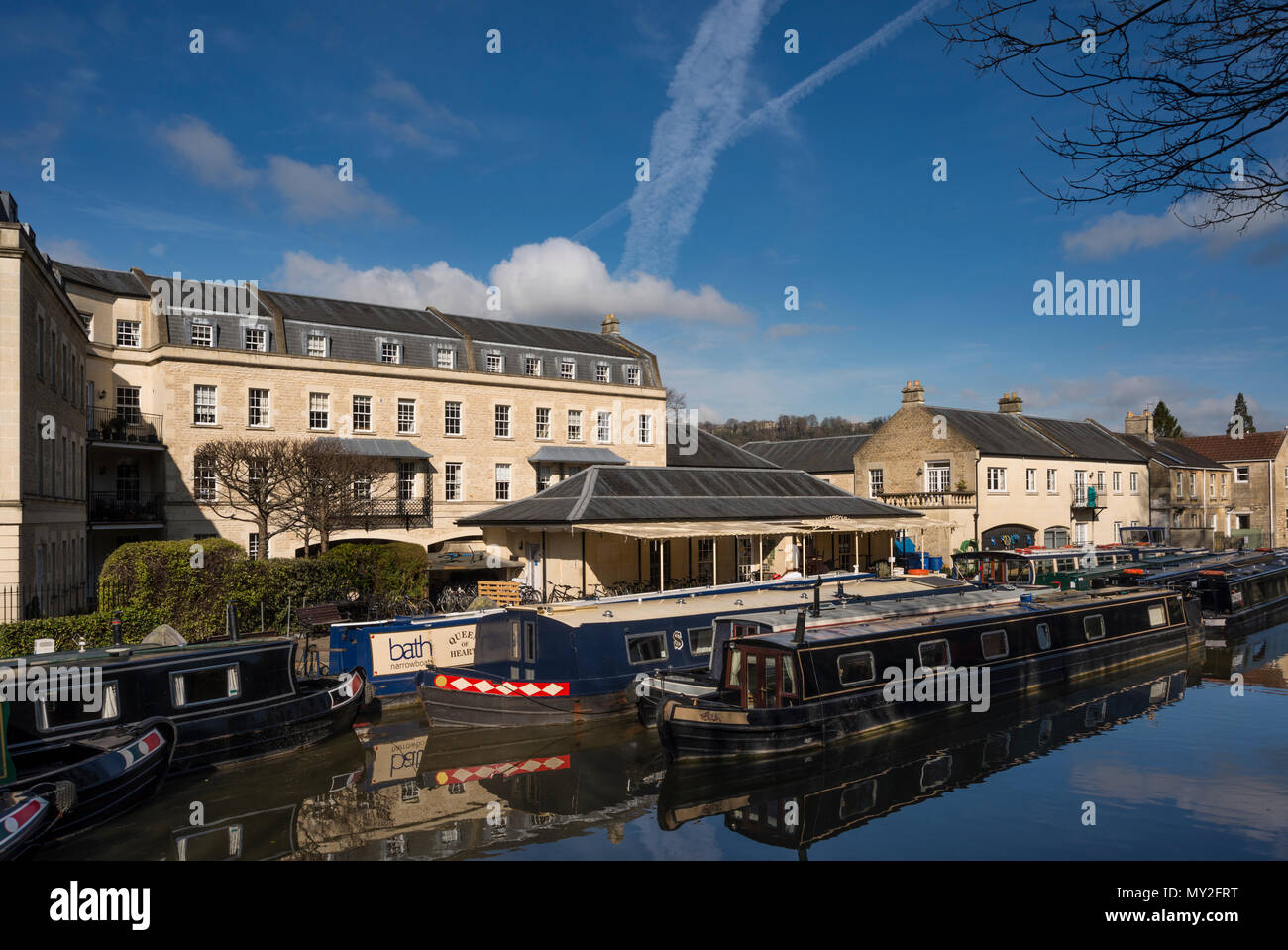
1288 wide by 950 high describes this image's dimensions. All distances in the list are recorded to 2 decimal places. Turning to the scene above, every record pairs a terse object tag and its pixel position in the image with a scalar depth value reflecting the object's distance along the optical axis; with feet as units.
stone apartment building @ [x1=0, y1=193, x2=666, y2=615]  81.66
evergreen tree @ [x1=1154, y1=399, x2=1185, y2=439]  246.27
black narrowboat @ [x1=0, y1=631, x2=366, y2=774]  39.99
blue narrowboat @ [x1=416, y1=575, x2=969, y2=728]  52.08
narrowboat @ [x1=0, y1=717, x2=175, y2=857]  30.89
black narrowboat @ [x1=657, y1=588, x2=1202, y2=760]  44.65
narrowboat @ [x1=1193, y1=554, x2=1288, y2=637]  86.02
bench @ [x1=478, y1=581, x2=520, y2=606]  73.36
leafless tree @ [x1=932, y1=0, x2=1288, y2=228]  18.58
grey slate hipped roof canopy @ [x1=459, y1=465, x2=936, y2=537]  81.00
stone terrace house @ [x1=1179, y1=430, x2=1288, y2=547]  169.58
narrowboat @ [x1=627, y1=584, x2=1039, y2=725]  49.65
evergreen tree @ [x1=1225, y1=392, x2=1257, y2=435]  250.55
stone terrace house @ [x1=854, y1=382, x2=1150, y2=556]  123.65
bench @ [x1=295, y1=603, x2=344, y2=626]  63.98
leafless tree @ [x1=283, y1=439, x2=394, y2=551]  82.69
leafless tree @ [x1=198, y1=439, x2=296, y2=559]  83.15
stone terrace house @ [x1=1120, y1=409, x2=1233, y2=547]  151.74
